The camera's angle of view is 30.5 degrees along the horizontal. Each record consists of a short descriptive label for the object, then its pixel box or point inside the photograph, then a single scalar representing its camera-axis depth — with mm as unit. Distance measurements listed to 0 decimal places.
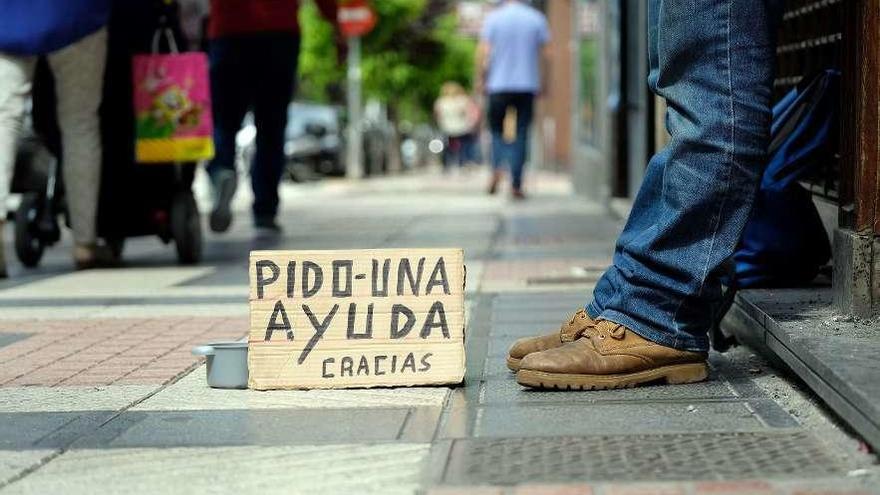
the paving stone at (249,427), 3627
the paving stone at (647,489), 3021
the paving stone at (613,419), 3652
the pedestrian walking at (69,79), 7105
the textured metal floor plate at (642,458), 3174
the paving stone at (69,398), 4102
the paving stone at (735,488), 3004
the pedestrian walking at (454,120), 30797
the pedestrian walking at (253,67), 9492
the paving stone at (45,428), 3672
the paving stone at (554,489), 3037
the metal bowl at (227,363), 4250
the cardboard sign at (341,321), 4191
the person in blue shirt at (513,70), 14023
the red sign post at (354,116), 25891
